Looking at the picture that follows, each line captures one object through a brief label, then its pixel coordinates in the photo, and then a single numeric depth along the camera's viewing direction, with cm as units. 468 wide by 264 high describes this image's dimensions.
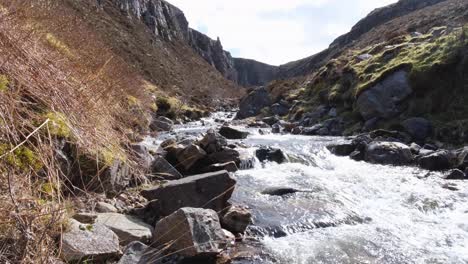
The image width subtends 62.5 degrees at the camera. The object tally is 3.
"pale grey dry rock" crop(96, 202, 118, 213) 585
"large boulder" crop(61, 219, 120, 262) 393
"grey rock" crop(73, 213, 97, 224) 467
